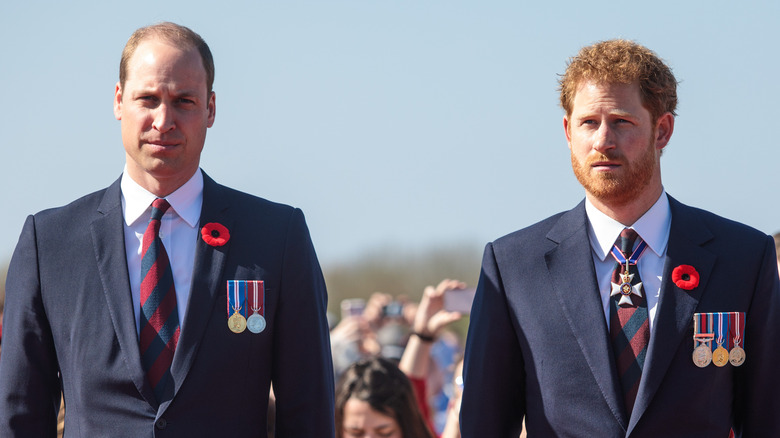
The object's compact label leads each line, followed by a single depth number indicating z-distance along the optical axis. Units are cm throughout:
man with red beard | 838
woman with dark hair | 1269
